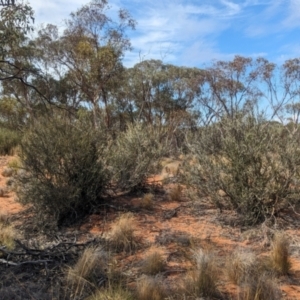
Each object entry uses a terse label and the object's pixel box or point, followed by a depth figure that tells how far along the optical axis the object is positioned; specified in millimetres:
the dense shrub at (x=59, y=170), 6036
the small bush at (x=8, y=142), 14382
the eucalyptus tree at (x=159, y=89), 24797
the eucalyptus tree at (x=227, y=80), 23836
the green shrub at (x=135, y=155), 7434
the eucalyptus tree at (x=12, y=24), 4148
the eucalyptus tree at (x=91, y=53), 17702
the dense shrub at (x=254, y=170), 5617
